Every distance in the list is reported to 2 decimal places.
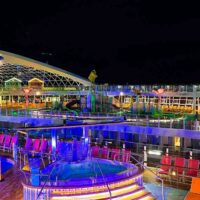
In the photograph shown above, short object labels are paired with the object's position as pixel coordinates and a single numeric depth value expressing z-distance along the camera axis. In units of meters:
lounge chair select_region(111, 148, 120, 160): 10.33
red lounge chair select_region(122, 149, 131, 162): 9.89
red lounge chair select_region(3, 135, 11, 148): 13.18
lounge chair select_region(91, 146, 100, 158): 10.97
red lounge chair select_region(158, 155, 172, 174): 9.56
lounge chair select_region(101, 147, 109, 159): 10.68
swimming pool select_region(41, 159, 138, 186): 6.74
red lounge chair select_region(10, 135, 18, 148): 13.02
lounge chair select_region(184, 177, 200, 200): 7.10
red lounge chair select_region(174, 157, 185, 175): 9.55
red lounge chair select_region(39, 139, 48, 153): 12.16
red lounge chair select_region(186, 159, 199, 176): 9.16
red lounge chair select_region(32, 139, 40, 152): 12.46
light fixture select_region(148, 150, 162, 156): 11.59
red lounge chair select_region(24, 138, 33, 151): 12.45
